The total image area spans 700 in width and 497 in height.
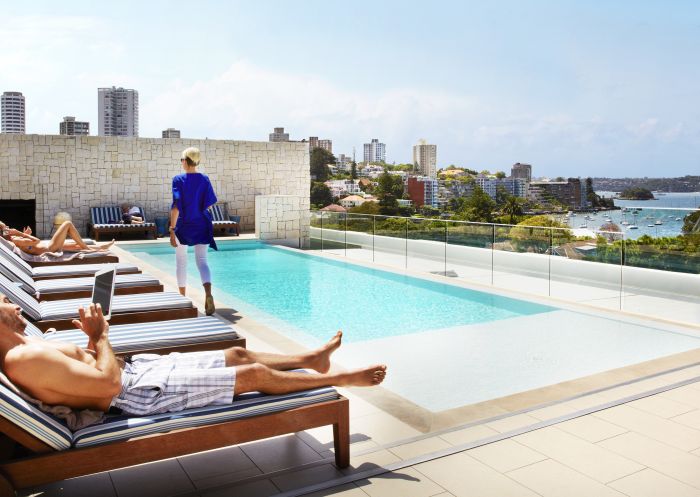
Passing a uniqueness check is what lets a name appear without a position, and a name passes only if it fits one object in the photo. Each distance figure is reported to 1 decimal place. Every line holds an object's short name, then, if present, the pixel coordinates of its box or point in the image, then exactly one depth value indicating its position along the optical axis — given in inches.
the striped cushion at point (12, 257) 239.1
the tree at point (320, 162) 2394.2
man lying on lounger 99.7
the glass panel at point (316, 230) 516.2
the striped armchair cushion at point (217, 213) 631.8
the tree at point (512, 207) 1826.4
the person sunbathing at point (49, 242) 309.6
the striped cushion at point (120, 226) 571.2
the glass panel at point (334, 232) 484.1
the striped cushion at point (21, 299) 179.6
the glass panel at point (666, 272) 279.3
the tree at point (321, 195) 1912.9
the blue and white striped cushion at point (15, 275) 214.9
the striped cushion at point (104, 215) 587.2
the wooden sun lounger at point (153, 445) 94.0
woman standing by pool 264.4
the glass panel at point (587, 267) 299.0
